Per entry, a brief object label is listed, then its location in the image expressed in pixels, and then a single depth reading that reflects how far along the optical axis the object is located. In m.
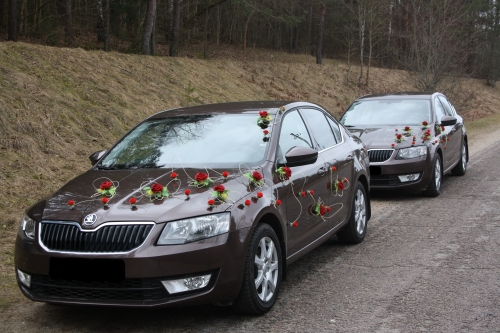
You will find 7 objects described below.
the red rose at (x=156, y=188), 4.46
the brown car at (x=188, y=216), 4.14
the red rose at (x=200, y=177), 4.64
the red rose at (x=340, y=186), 6.21
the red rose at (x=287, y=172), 5.13
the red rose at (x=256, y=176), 4.81
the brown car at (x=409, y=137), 9.50
